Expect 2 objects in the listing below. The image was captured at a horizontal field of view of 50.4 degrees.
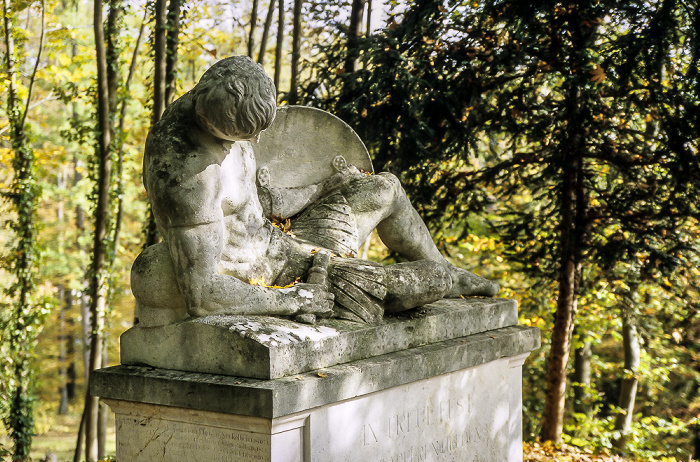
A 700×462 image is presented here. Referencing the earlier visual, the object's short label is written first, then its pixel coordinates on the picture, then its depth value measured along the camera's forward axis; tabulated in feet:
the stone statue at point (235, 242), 10.67
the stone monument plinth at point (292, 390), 10.02
